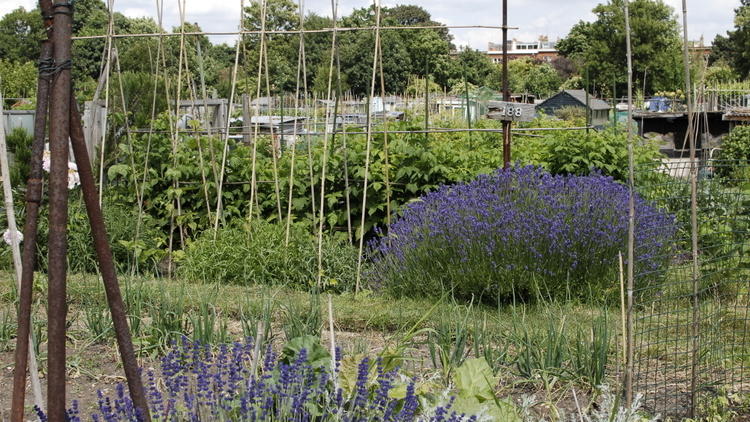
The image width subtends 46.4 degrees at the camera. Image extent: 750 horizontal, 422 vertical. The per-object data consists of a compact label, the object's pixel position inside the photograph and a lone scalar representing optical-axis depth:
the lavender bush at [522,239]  5.84
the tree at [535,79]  61.47
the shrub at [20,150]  8.28
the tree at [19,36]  55.22
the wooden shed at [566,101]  32.42
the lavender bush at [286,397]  2.61
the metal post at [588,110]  8.12
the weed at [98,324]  4.48
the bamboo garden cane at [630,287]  3.14
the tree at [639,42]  50.06
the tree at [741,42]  50.72
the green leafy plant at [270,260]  6.78
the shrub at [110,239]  7.25
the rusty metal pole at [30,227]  2.24
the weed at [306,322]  4.00
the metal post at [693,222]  3.10
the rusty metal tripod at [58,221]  2.14
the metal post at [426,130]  7.52
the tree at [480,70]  53.36
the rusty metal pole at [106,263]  2.22
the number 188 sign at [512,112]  6.99
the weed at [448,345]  3.79
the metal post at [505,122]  6.98
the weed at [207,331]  3.91
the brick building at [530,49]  143.62
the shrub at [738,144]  17.83
